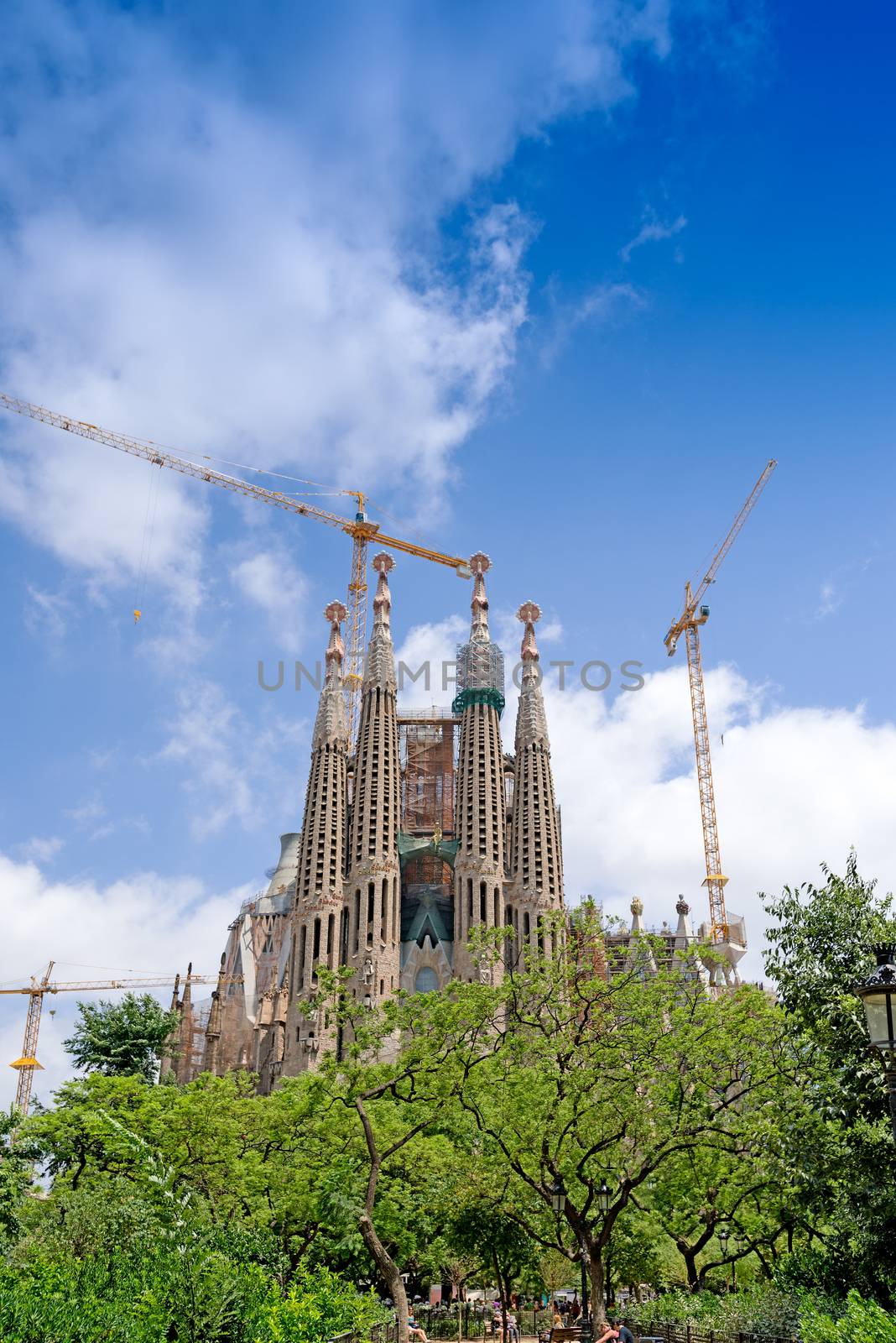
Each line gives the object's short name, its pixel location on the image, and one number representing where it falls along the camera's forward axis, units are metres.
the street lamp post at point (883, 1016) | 9.84
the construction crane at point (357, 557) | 105.88
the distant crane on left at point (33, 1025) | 110.25
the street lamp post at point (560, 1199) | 22.53
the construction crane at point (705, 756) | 102.56
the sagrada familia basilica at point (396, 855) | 78.25
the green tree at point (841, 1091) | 16.03
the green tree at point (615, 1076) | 23.98
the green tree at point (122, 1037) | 54.78
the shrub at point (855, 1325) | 11.19
